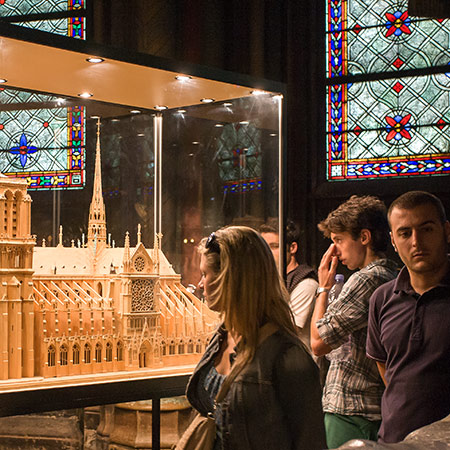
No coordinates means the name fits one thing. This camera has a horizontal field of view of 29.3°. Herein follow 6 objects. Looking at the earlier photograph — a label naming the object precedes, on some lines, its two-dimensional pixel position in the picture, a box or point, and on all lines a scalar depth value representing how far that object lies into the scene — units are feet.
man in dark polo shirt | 10.57
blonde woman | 8.70
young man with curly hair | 13.03
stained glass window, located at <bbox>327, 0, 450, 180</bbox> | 29.76
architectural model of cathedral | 15.51
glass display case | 15.79
